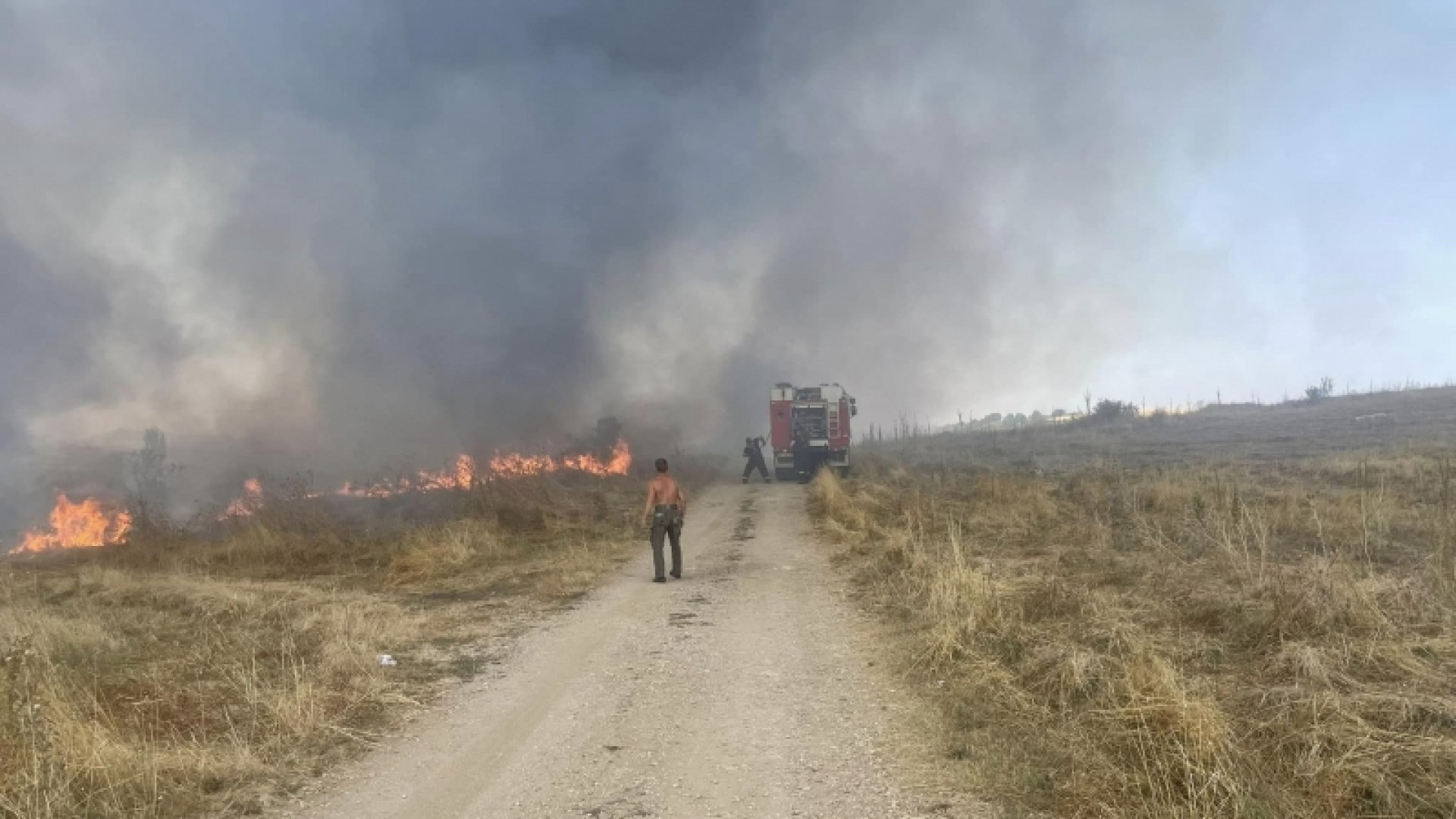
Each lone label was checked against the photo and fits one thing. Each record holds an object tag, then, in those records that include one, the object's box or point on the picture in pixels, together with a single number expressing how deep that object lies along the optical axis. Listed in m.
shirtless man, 13.57
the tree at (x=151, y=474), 32.25
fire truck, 37.56
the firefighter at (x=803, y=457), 37.62
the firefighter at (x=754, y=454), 39.69
